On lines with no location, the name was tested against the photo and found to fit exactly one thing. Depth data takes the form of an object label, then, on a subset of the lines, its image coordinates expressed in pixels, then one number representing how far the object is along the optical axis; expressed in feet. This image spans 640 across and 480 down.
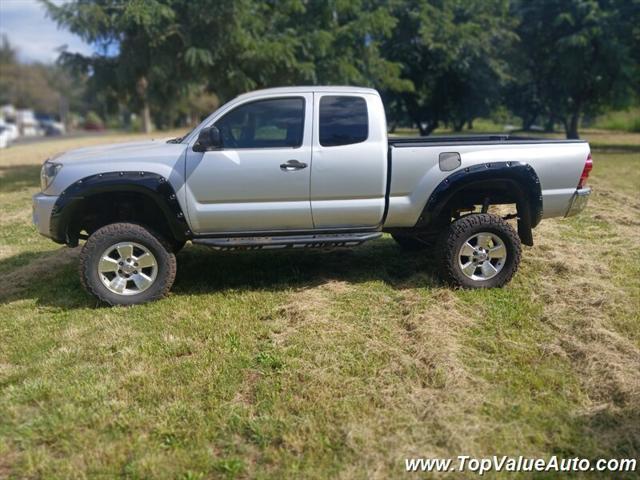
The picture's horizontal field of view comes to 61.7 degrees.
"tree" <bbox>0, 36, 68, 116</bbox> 249.53
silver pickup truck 15.20
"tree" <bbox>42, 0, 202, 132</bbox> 36.58
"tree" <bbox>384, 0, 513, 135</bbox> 68.23
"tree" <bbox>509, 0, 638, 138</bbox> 61.36
